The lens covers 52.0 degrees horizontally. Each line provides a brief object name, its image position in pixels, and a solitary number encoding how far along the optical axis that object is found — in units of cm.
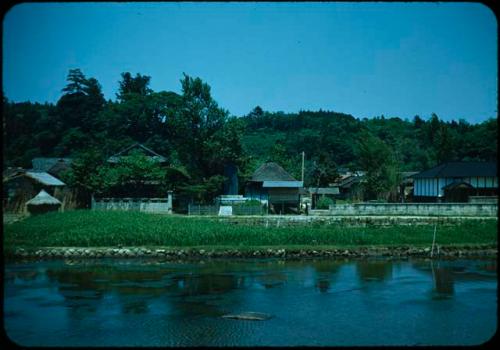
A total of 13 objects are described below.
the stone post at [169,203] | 3897
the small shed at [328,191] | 5493
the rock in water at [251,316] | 1603
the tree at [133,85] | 7806
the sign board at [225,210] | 3738
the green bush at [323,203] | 3997
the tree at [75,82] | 7152
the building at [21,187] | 3716
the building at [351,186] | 5166
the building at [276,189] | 4012
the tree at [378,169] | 4722
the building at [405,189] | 4956
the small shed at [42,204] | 3606
